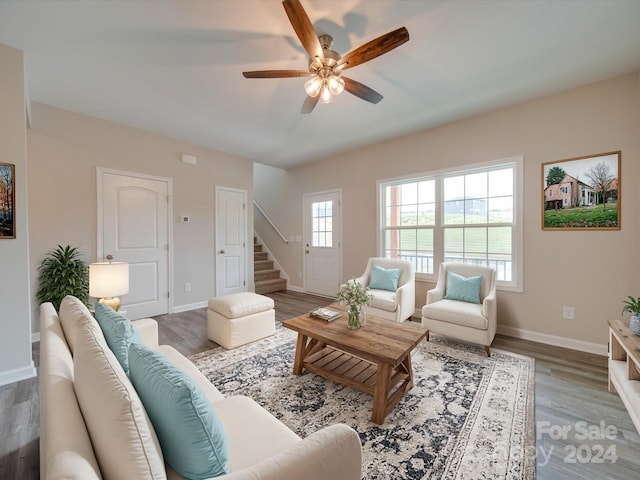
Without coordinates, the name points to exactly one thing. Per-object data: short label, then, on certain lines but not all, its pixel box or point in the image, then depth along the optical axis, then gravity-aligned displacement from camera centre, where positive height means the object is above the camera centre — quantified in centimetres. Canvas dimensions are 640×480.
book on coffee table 242 -71
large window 326 +24
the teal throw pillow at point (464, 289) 304 -59
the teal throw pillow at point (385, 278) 363 -57
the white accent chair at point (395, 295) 328 -73
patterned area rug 147 -120
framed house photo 262 +45
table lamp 210 -33
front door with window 502 -11
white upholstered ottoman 283 -89
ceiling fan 157 +121
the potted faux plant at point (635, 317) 179 -54
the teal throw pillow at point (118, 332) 117 -45
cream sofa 65 -53
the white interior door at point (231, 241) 473 -7
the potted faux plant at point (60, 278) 299 -45
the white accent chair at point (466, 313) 266 -78
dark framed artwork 222 +30
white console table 153 -87
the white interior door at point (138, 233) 356 +6
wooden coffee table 180 -90
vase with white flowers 224 -54
